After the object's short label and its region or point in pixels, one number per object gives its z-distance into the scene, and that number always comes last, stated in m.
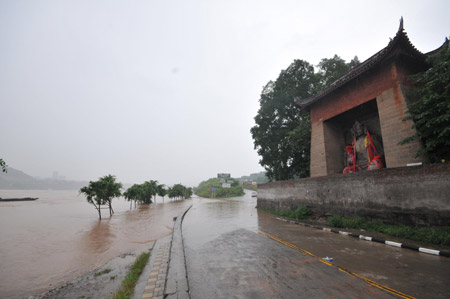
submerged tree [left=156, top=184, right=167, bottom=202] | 47.59
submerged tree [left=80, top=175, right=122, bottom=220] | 20.25
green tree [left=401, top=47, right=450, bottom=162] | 6.68
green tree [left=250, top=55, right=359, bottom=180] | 19.09
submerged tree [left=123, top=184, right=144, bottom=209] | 35.25
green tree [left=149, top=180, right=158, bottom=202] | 43.92
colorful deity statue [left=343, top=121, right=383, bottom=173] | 11.18
